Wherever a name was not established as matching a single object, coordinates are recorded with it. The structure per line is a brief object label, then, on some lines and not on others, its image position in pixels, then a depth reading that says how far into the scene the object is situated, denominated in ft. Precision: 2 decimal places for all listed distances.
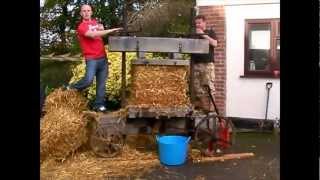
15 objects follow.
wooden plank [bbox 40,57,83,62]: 20.93
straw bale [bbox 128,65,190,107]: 15.15
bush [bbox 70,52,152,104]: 17.81
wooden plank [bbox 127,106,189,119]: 15.02
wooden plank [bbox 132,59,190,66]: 15.06
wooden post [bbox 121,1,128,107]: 15.09
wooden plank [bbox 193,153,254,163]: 14.61
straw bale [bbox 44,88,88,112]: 14.76
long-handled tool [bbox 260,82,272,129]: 18.83
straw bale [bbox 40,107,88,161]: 14.03
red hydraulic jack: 15.07
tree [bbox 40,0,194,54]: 21.66
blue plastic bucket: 14.06
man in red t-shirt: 14.62
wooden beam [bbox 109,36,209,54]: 14.79
